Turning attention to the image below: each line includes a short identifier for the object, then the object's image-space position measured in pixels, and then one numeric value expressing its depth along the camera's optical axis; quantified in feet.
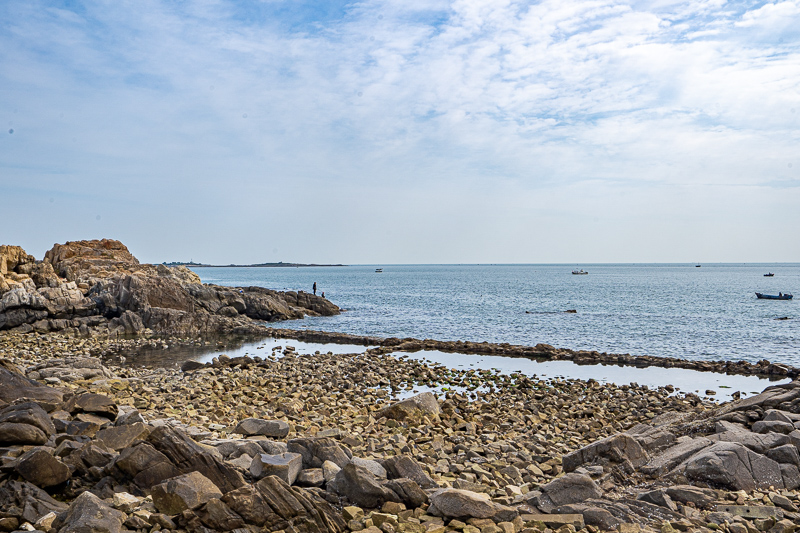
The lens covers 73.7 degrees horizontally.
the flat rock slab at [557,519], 22.56
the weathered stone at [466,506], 22.71
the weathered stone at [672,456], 29.22
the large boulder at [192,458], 23.61
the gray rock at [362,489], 23.82
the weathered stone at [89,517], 18.65
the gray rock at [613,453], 30.76
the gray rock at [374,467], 26.63
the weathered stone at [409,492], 24.02
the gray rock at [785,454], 29.22
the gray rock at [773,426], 32.54
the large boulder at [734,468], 27.17
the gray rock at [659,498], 24.45
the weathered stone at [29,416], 27.66
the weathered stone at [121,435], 28.07
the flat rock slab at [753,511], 23.85
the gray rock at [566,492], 24.99
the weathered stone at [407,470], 26.36
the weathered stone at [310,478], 25.11
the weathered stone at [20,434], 26.45
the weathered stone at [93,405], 35.01
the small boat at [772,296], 249.34
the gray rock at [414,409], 48.32
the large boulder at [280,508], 21.03
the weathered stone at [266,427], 37.42
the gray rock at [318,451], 27.35
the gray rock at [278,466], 24.72
